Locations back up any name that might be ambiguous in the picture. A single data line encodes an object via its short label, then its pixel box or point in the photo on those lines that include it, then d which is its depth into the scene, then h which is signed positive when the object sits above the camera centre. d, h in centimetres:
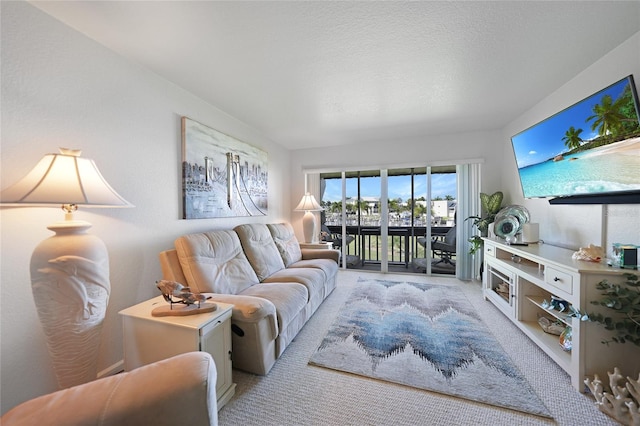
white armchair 58 -51
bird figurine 138 -50
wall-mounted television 148 +47
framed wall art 222 +43
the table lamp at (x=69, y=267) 106 -26
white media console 143 -75
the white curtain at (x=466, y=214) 364 -3
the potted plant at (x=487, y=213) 318 -1
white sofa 157 -65
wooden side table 126 -72
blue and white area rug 148 -112
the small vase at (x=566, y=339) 167 -94
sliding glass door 395 -7
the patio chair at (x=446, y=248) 379 -59
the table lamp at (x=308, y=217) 385 -8
